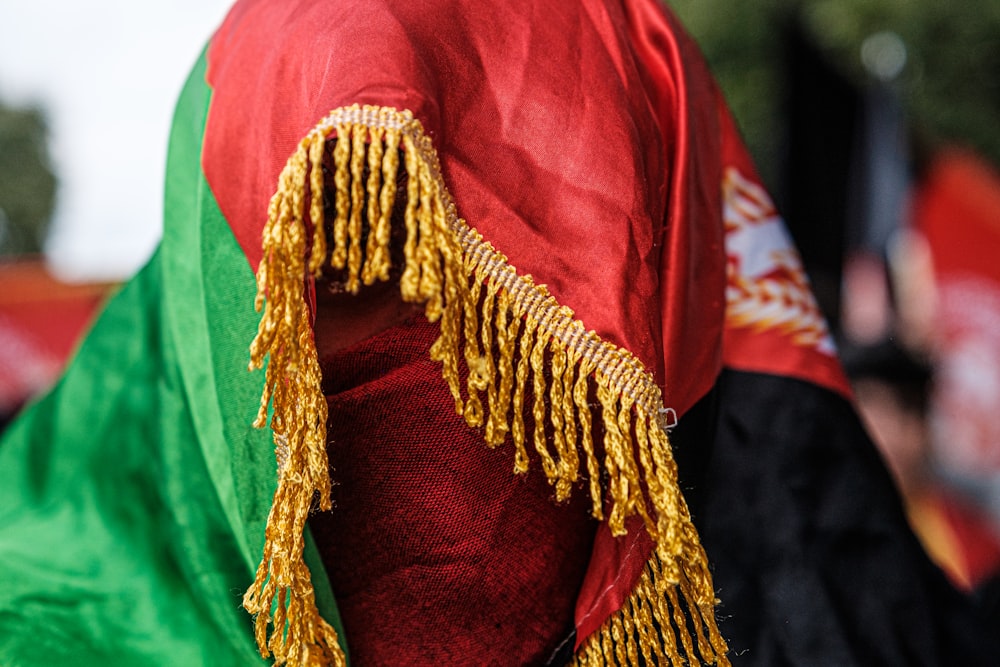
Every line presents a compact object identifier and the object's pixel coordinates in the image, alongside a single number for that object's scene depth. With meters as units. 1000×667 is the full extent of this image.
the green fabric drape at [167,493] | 1.38
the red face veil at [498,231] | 1.00
